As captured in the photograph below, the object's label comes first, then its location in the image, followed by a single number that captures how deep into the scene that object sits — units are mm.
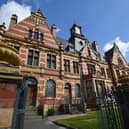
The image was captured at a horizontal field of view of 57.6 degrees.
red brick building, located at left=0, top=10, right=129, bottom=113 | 15148
